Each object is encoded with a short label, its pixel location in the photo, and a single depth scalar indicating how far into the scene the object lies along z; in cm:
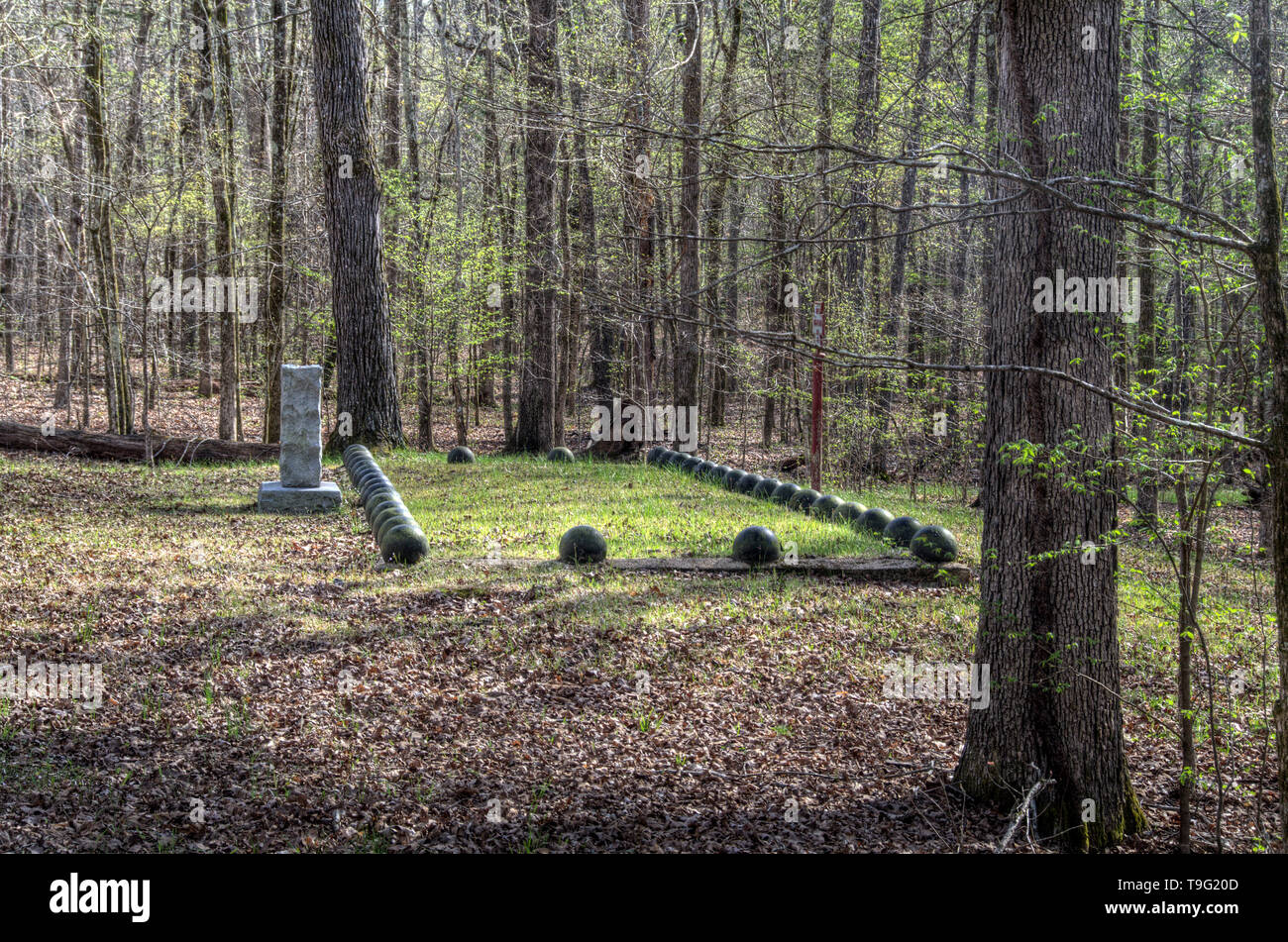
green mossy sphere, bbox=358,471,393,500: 1106
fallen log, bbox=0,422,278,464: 1427
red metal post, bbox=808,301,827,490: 1130
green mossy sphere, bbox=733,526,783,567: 928
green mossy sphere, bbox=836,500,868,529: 1119
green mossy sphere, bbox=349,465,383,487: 1203
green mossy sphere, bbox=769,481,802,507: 1245
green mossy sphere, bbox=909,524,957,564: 943
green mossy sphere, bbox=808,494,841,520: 1162
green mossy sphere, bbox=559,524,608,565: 900
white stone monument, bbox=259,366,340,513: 1120
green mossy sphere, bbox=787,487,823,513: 1212
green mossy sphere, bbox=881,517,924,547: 1030
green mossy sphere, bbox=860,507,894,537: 1088
